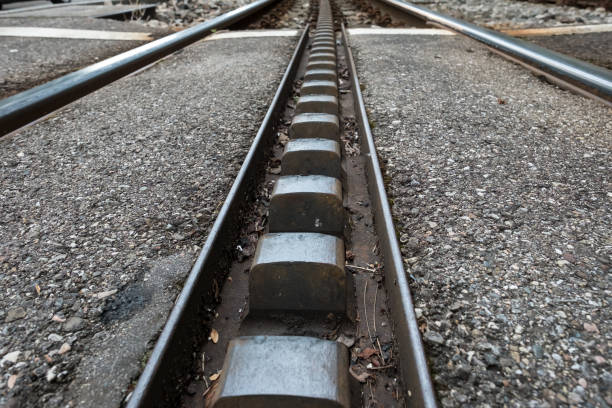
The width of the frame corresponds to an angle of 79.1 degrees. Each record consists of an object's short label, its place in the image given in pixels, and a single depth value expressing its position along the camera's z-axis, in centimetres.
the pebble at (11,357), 24
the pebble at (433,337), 25
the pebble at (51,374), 23
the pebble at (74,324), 26
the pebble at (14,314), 26
